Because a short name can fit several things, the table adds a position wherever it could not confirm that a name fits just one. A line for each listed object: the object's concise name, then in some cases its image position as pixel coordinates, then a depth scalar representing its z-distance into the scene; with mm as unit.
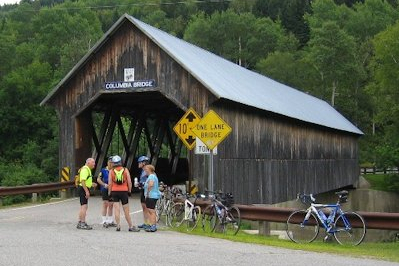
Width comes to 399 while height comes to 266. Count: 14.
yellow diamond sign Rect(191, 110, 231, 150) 13062
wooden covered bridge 19536
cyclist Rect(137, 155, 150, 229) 13023
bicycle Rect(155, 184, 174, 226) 14266
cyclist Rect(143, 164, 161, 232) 12523
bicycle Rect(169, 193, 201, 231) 13344
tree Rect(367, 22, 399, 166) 40656
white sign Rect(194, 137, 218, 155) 13399
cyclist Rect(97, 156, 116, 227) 13102
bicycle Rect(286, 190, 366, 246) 11820
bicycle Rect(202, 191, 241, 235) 12852
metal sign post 12901
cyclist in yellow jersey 12750
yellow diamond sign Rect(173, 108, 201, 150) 14500
